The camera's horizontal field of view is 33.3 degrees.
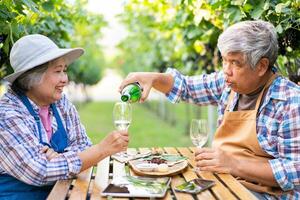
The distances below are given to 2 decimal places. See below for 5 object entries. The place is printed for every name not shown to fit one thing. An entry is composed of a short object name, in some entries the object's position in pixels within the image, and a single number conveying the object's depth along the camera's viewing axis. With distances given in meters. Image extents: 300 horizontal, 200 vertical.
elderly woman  2.55
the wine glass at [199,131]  2.95
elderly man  2.80
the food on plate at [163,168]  2.75
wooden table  2.36
